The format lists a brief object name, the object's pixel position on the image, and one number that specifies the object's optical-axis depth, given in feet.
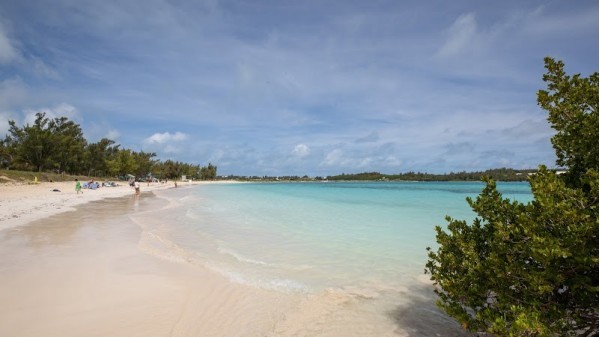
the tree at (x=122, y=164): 295.93
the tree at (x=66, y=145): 227.81
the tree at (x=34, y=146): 215.72
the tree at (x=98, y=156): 285.02
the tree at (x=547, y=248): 11.37
